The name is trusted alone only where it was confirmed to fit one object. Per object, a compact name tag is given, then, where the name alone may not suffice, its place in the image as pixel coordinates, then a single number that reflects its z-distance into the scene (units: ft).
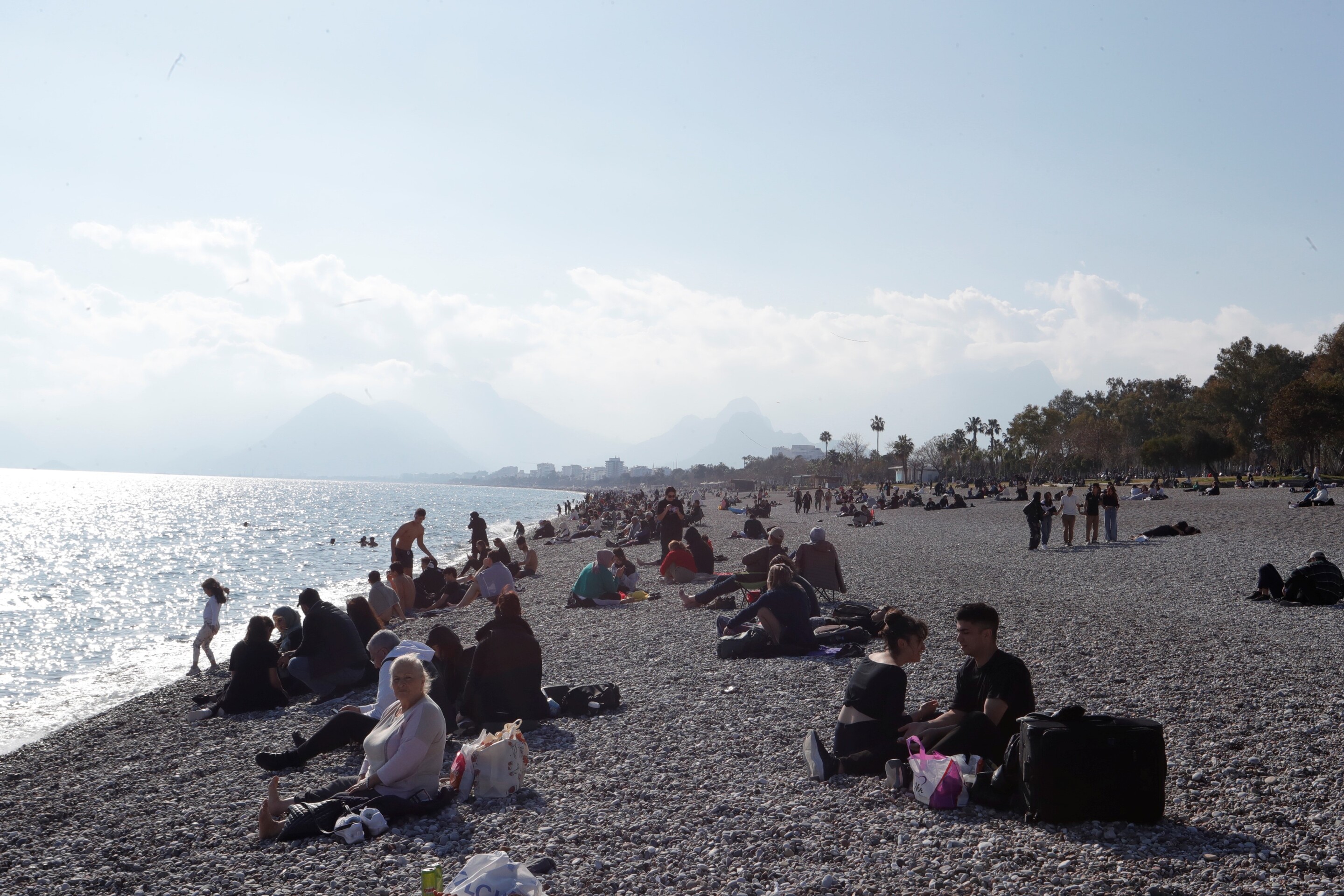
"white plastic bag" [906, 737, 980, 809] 17.08
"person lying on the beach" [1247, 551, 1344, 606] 42.27
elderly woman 18.24
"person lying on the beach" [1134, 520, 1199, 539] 85.25
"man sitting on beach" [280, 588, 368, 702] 32.30
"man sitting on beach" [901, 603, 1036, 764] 17.43
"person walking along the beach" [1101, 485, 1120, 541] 83.25
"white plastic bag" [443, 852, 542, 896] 13.30
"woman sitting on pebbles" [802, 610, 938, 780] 18.40
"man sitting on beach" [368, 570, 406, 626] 45.78
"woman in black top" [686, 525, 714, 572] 61.05
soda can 13.83
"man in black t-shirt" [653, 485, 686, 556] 66.28
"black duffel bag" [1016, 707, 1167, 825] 15.57
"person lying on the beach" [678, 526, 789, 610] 48.55
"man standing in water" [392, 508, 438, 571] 53.97
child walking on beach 45.98
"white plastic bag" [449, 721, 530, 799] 19.57
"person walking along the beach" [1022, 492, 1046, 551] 80.43
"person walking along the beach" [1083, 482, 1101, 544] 82.89
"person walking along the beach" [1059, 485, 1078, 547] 79.97
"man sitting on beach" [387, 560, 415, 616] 55.93
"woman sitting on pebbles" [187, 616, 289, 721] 32.53
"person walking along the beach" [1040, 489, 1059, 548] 84.48
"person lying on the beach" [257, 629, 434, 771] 22.79
